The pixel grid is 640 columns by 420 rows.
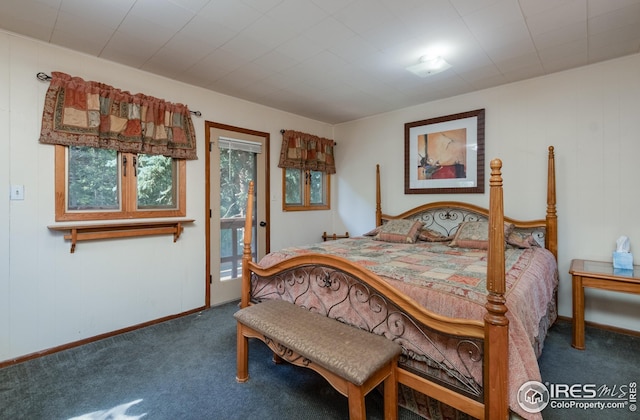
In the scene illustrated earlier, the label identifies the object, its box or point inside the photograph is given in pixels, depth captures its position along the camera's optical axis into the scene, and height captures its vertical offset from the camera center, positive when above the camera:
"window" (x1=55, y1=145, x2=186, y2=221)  2.48 +0.24
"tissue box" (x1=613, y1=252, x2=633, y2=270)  2.41 -0.44
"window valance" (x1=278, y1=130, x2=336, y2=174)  4.14 +0.85
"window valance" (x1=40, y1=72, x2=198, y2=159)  2.36 +0.81
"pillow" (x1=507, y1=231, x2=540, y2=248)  2.82 -0.32
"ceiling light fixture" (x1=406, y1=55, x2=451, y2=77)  2.56 +1.27
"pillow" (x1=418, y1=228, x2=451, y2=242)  3.38 -0.33
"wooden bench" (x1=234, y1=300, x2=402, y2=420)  1.36 -0.72
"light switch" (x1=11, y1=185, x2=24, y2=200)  2.25 +0.14
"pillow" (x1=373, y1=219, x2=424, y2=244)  3.36 -0.27
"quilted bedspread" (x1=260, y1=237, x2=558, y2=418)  1.33 -0.43
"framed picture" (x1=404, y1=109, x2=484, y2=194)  3.45 +0.68
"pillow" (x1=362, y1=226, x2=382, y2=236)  3.80 -0.31
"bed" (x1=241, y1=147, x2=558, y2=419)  1.24 -0.53
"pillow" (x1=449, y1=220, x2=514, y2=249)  2.94 -0.27
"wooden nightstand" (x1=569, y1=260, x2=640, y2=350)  2.22 -0.59
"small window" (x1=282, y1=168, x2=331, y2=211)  4.31 +0.30
